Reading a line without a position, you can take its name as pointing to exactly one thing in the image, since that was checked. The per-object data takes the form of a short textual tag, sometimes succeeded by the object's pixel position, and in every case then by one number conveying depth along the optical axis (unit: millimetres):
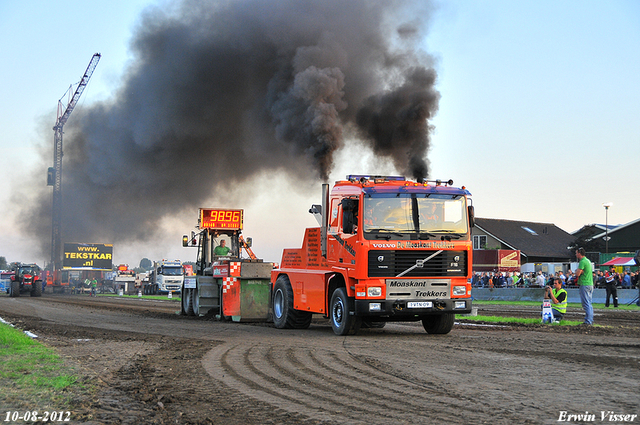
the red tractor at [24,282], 43469
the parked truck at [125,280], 64375
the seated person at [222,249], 20594
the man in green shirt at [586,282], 15133
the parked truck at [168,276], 49844
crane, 63353
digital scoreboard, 20406
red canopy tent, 40344
